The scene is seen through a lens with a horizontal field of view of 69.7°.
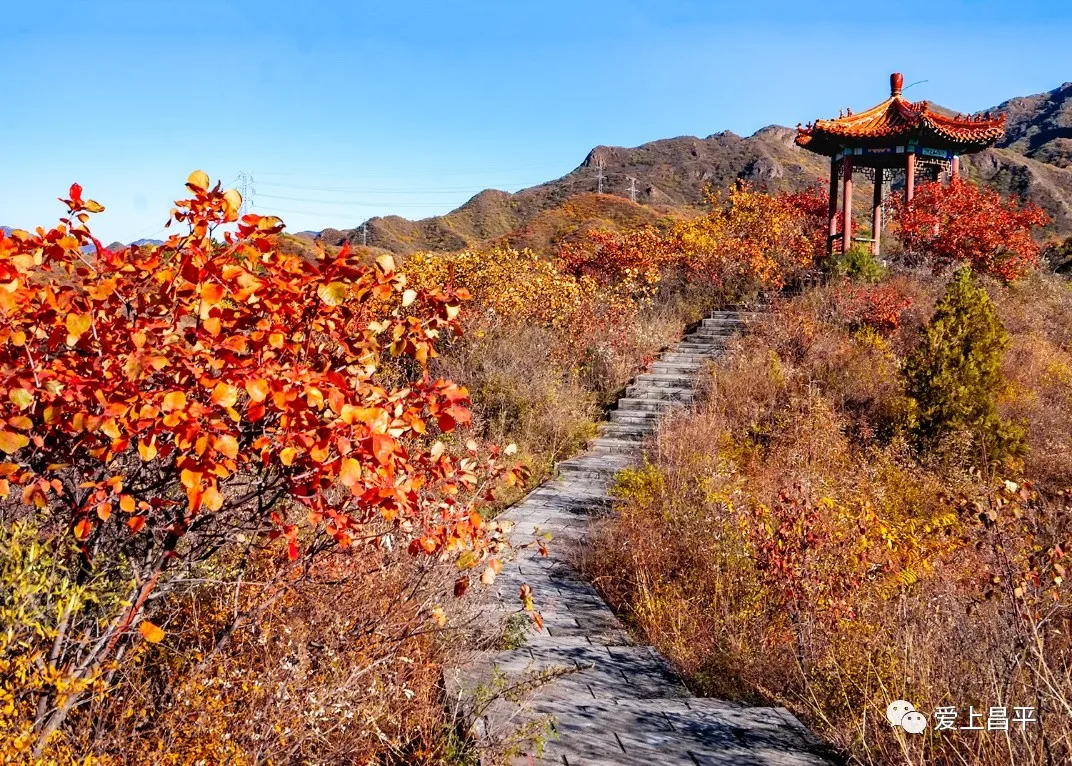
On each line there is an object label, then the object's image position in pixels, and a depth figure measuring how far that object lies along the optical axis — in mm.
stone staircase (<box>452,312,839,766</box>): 3168
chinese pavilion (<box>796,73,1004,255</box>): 16344
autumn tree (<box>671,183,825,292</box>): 15430
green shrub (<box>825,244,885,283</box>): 14266
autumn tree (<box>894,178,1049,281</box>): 14812
